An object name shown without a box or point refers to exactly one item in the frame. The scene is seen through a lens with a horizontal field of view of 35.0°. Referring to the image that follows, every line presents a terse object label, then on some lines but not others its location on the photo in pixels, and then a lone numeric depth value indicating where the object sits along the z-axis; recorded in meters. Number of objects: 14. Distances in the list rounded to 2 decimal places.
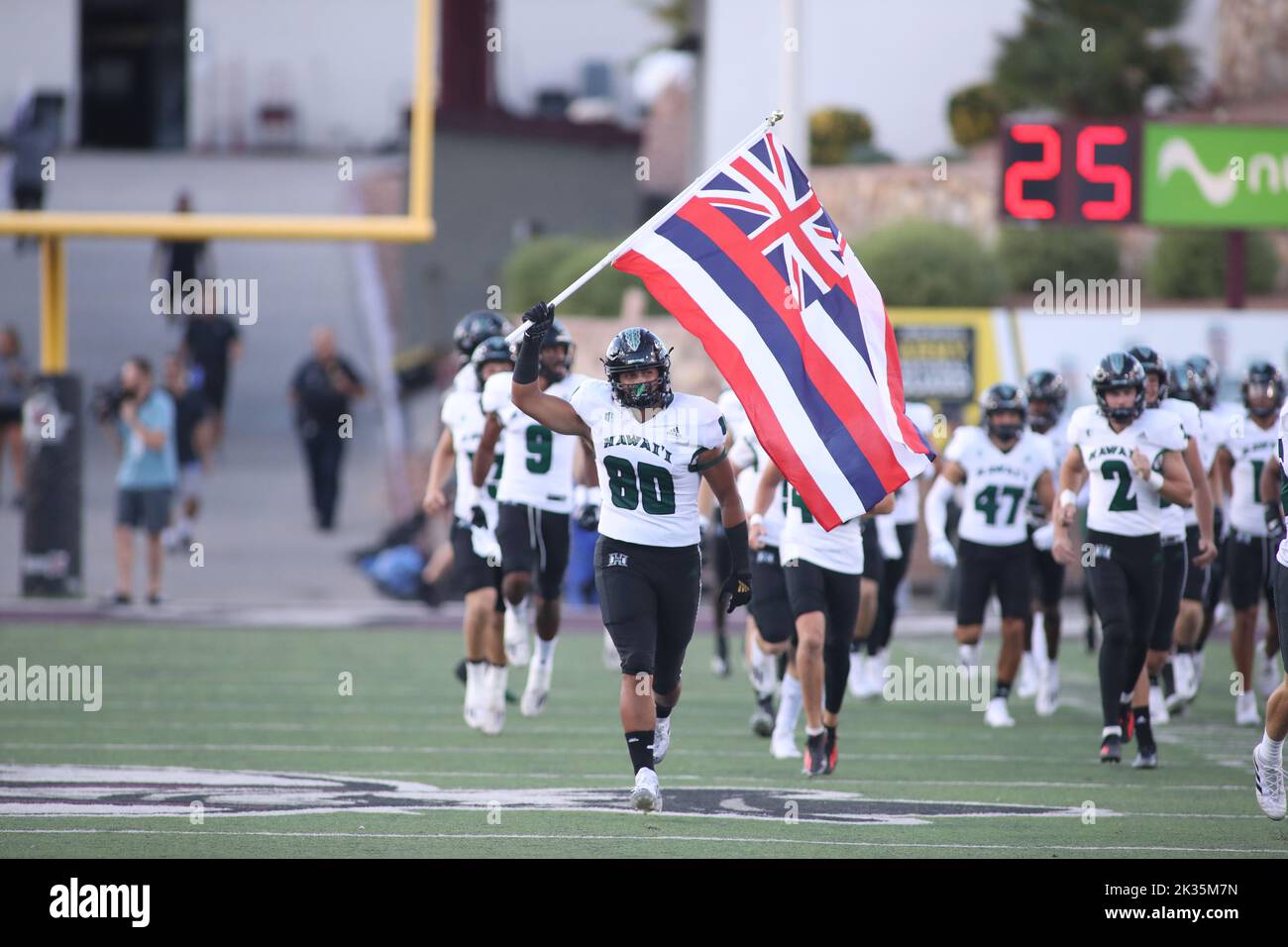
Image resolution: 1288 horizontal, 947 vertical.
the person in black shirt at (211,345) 22.78
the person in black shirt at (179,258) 22.95
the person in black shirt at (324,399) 20.91
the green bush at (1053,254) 26.73
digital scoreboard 19.86
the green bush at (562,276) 23.78
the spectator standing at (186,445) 20.92
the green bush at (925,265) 22.56
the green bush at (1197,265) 26.38
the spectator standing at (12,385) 21.84
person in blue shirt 17.55
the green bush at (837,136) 31.84
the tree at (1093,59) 31.56
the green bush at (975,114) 32.06
